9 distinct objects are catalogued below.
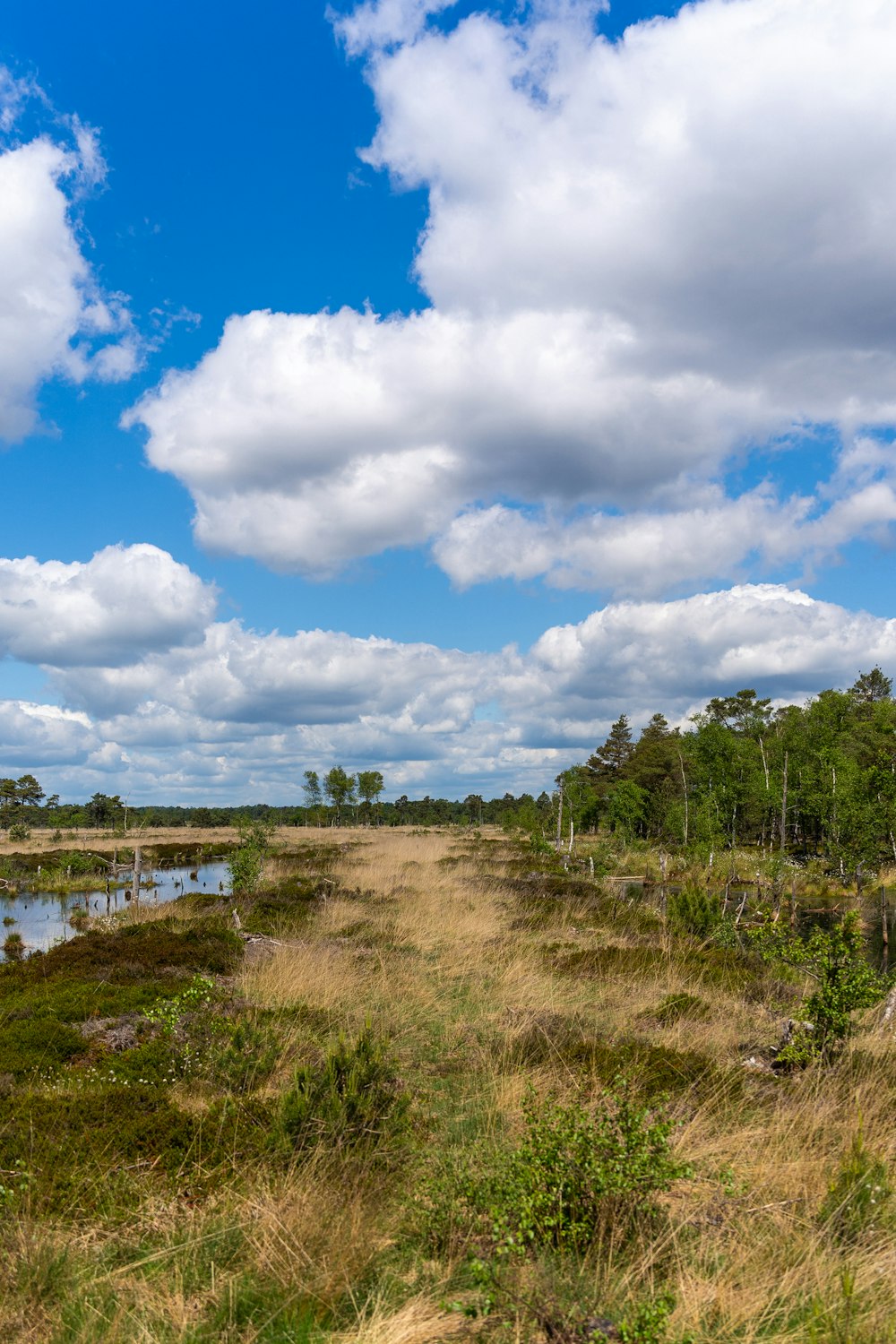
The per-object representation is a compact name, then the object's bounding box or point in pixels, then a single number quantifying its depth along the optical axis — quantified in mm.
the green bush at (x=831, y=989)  7066
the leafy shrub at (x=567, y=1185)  4184
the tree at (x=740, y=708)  77000
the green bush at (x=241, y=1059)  6996
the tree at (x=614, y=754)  89312
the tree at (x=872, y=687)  76438
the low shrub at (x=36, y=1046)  7531
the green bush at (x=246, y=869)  22422
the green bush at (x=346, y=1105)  5445
